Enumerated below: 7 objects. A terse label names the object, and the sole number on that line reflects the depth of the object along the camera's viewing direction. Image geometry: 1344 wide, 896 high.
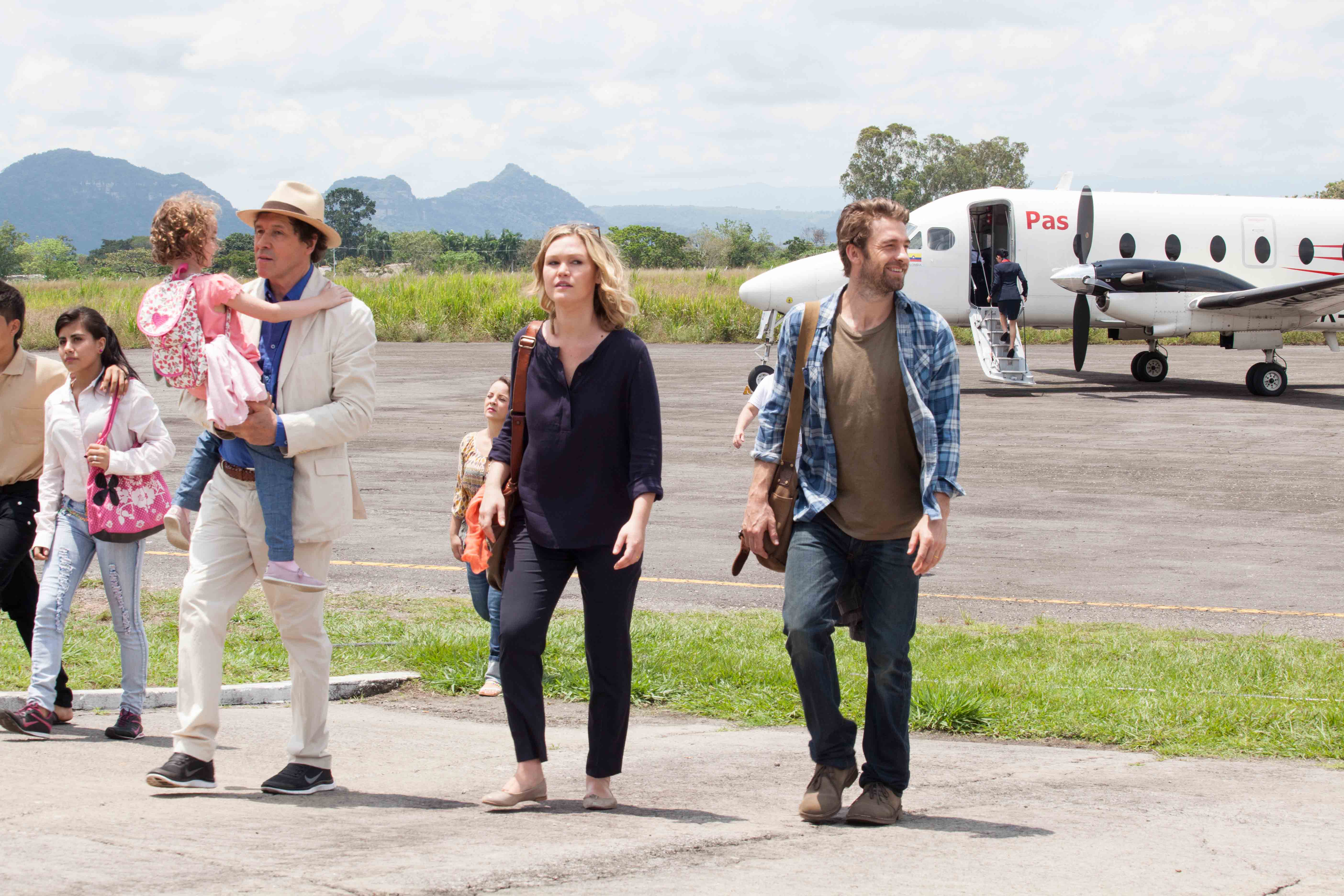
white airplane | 51.09
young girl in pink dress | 9.03
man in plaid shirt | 9.02
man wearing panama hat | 9.48
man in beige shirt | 12.40
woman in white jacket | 11.89
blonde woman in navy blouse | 9.10
